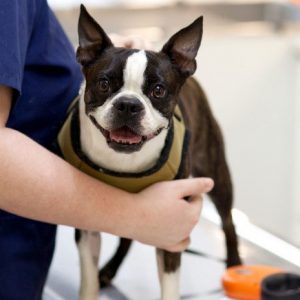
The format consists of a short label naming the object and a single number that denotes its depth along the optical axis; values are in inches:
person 38.9
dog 41.2
